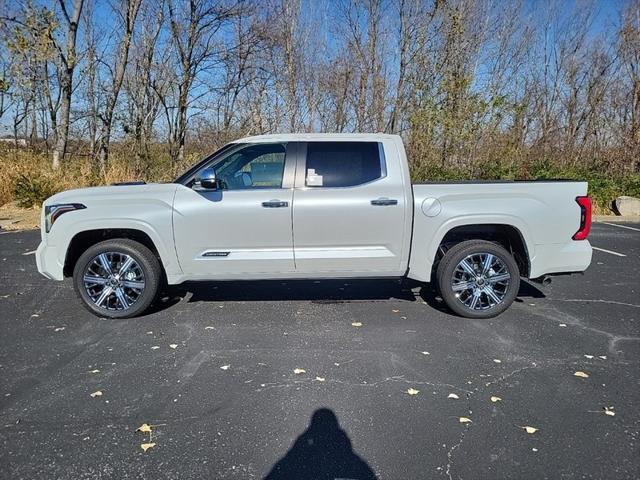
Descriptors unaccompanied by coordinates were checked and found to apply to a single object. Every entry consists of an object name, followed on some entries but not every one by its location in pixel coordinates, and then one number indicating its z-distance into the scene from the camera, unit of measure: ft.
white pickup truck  14.66
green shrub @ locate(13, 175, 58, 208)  41.60
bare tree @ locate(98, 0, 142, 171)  55.57
